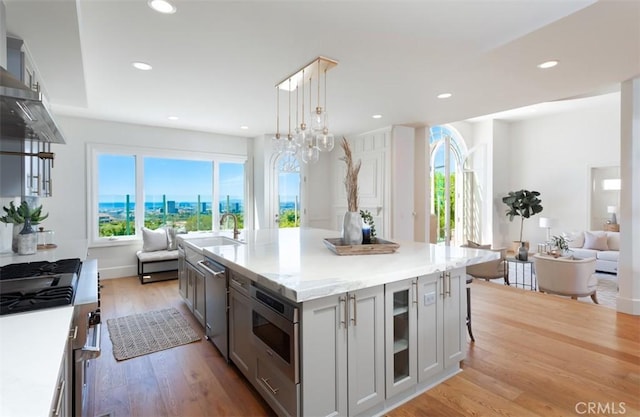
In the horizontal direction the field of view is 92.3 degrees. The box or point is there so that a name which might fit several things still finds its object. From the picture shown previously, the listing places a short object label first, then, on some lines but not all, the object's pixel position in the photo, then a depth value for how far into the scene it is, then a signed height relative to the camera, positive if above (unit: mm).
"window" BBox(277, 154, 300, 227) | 6453 +137
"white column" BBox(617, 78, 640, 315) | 3357 +22
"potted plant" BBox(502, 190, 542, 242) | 7508 +70
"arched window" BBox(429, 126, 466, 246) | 7105 +628
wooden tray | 2264 -321
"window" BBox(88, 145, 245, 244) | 5223 +268
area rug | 2770 -1275
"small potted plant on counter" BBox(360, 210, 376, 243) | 2506 -186
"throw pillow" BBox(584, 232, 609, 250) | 6320 -728
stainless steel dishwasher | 2373 -816
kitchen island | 1585 -714
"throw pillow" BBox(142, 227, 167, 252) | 5246 -610
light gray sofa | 5989 -856
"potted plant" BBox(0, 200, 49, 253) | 2396 -89
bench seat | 4930 -994
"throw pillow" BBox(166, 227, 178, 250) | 5422 -600
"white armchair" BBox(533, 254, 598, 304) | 3832 -907
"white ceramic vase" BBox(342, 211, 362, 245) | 2402 -178
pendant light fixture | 3010 +830
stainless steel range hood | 1268 +457
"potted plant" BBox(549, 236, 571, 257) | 4869 -661
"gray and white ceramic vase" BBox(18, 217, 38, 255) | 2414 -277
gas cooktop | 1229 -385
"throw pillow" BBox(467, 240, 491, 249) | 5129 -680
